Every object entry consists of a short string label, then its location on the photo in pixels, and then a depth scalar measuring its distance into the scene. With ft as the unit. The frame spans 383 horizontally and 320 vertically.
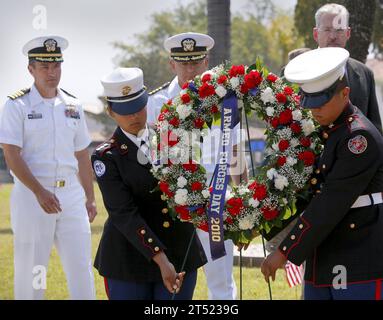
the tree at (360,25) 70.49
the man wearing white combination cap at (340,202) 29.76
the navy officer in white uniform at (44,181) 45.44
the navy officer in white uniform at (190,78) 44.24
